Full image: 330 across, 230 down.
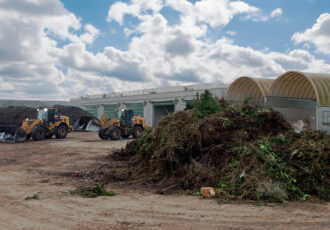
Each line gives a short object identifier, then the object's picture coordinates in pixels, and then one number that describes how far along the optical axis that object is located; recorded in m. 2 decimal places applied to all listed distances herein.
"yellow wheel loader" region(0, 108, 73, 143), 21.78
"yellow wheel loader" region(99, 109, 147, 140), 23.09
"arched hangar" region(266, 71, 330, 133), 18.14
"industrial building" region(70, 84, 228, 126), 36.88
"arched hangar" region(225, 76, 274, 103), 22.03
